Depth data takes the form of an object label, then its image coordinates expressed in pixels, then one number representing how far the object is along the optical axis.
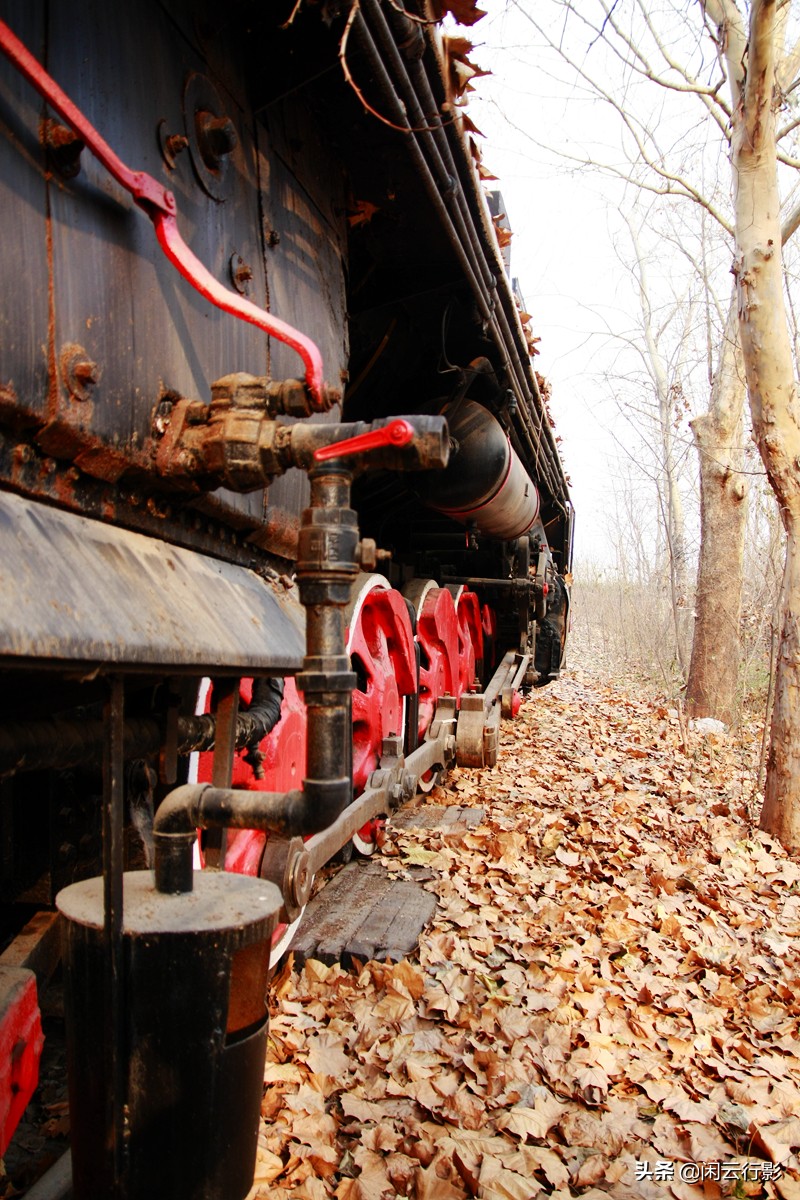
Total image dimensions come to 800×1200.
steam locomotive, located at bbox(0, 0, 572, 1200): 1.24
